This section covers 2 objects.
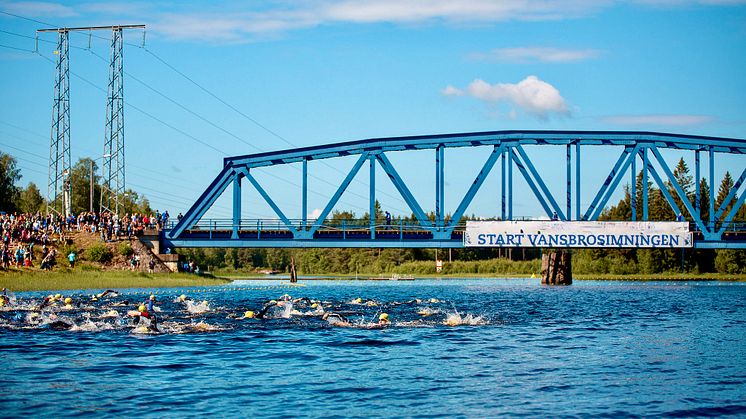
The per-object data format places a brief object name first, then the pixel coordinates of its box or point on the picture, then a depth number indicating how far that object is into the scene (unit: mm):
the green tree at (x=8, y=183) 130587
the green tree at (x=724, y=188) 151125
